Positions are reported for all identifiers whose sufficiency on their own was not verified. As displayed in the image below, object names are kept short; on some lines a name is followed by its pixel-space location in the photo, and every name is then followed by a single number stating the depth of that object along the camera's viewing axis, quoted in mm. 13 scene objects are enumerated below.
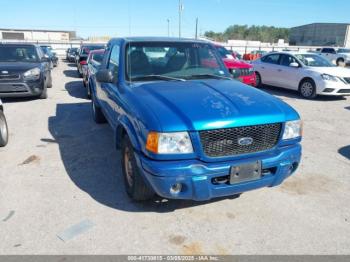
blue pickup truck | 2980
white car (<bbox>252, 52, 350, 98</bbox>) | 10117
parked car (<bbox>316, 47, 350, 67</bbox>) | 27359
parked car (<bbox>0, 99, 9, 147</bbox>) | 5578
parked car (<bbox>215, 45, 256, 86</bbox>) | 11008
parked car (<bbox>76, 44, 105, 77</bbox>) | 17094
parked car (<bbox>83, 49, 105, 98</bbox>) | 7221
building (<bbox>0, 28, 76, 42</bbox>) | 62000
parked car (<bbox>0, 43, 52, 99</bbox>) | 8938
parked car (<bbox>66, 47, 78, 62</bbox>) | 28094
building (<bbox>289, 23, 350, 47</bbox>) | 76875
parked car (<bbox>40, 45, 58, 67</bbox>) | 22106
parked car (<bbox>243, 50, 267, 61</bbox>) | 31912
